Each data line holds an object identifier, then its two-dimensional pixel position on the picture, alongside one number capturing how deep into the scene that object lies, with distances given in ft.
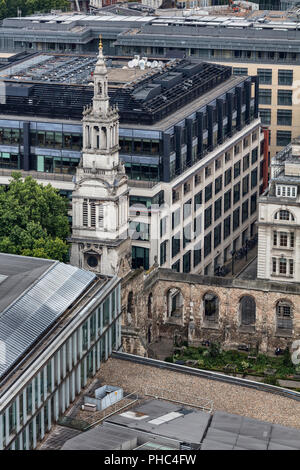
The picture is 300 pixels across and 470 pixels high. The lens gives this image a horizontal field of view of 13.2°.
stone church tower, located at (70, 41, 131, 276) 547.08
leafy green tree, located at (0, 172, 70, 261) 553.64
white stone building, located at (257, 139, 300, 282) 597.11
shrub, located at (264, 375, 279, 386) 541.75
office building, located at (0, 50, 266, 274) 595.88
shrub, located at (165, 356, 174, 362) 564.55
